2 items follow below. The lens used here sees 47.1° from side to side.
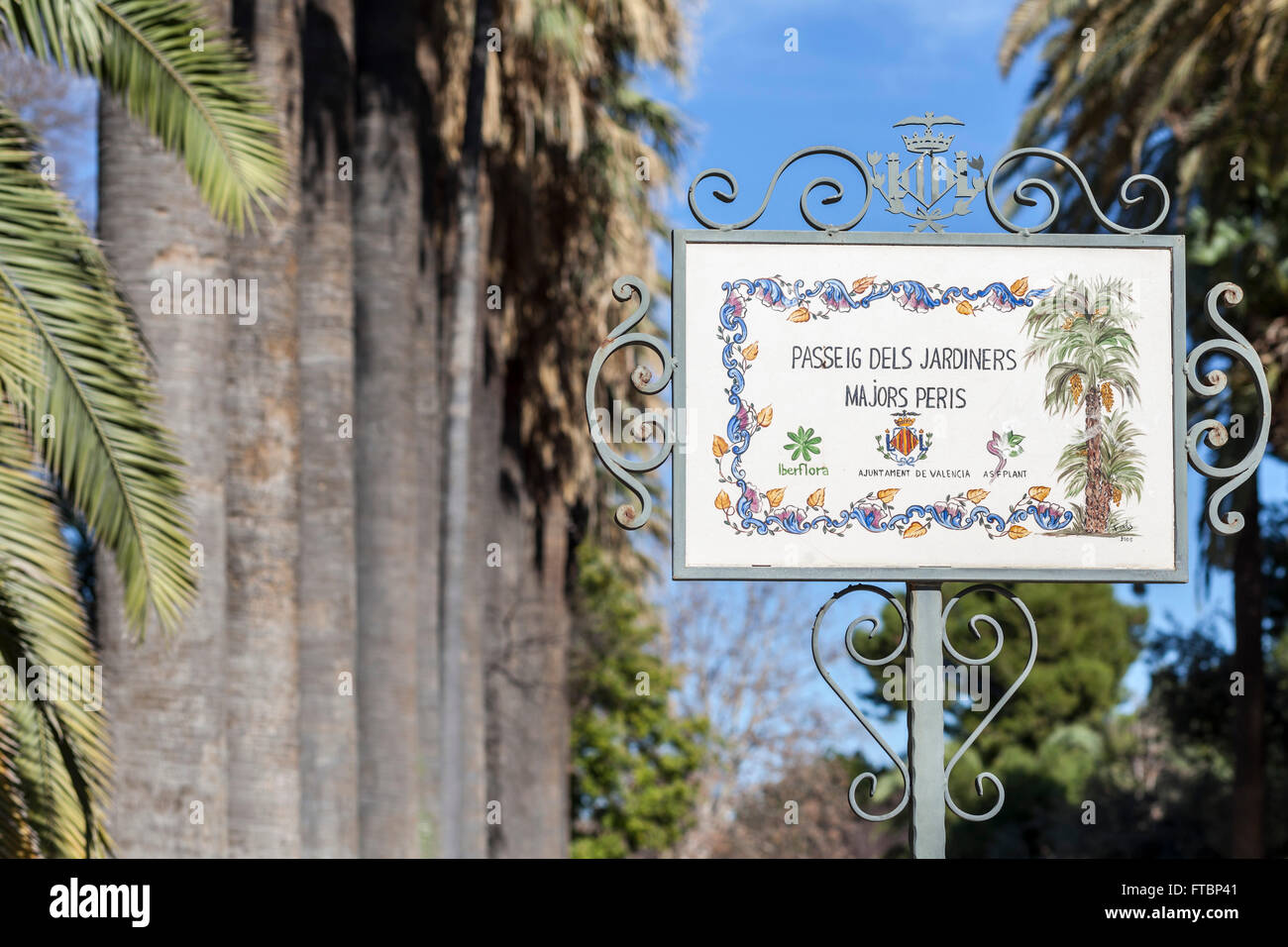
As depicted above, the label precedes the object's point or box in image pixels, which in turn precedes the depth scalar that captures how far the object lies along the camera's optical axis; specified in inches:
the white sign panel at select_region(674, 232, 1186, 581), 159.2
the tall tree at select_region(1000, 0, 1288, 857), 580.1
